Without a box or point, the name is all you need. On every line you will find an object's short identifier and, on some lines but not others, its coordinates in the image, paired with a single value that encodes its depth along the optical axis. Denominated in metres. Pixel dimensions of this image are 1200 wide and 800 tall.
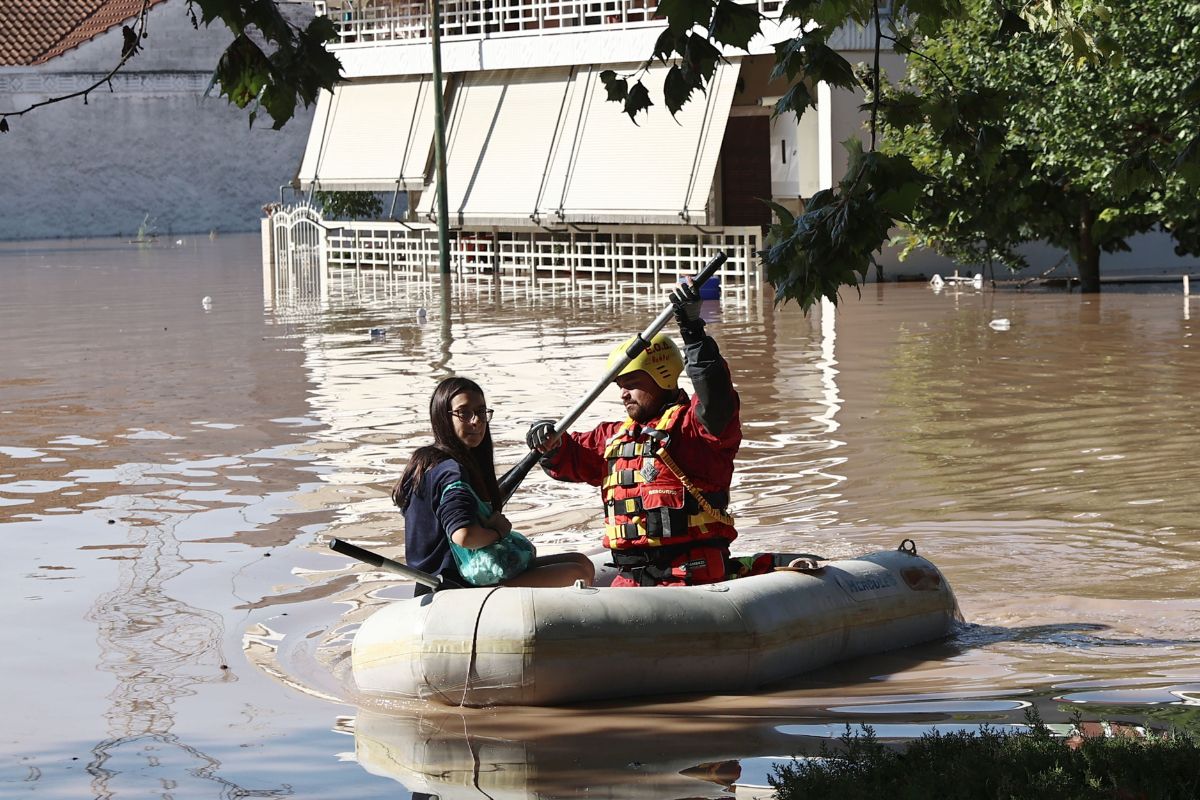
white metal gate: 37.59
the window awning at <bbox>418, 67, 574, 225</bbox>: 33.16
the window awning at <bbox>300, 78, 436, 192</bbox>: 35.81
